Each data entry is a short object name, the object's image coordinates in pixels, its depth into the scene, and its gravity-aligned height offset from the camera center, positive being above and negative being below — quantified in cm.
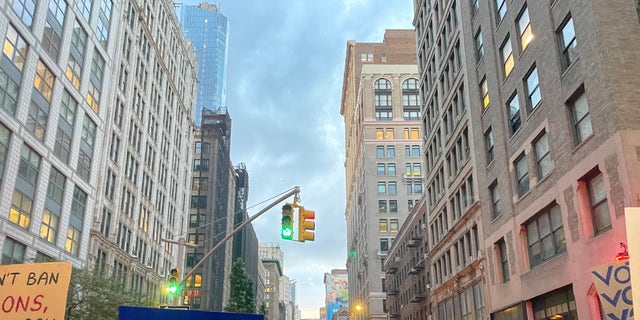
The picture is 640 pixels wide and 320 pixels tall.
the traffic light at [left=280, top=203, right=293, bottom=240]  1834 +411
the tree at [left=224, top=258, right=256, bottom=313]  8794 +1017
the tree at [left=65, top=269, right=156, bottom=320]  3188 +340
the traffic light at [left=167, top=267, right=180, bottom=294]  2052 +264
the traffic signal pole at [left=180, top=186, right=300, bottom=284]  1946 +505
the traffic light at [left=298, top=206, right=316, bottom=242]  1823 +408
